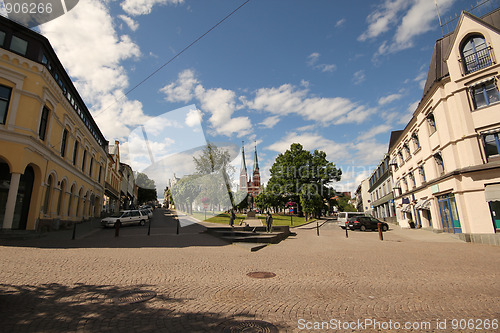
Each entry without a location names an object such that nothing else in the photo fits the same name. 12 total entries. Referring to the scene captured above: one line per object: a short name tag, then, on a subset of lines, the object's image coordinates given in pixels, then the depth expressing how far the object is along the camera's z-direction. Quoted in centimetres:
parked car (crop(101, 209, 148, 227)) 2205
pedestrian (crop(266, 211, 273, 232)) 1865
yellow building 1395
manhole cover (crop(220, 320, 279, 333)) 379
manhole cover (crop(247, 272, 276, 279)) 700
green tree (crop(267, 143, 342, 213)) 4234
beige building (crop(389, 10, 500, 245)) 1550
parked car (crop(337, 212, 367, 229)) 2647
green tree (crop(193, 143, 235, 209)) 3878
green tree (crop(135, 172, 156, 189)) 8112
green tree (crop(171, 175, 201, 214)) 4497
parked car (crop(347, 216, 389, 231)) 2506
